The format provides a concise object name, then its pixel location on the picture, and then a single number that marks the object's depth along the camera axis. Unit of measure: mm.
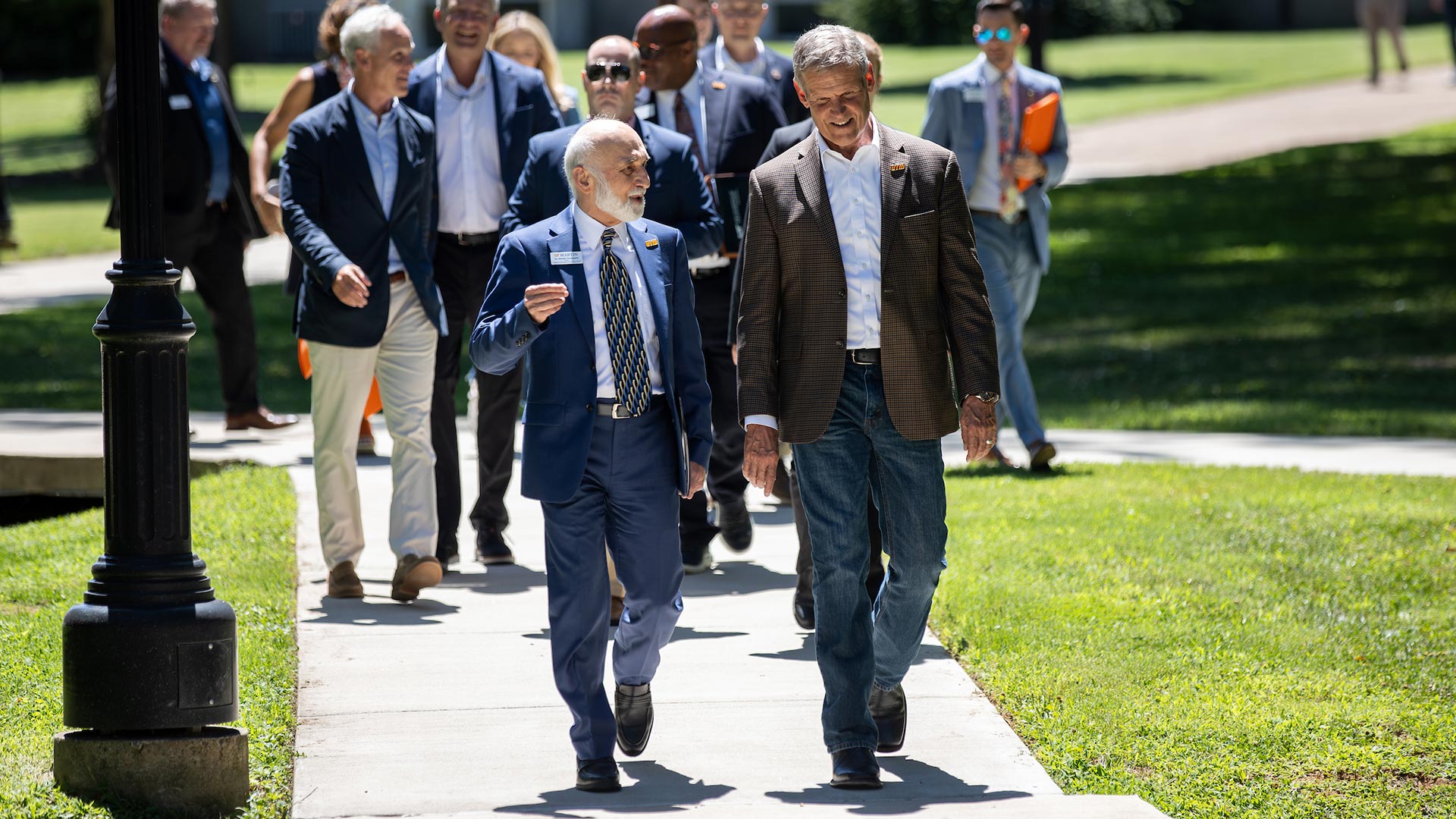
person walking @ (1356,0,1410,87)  66375
